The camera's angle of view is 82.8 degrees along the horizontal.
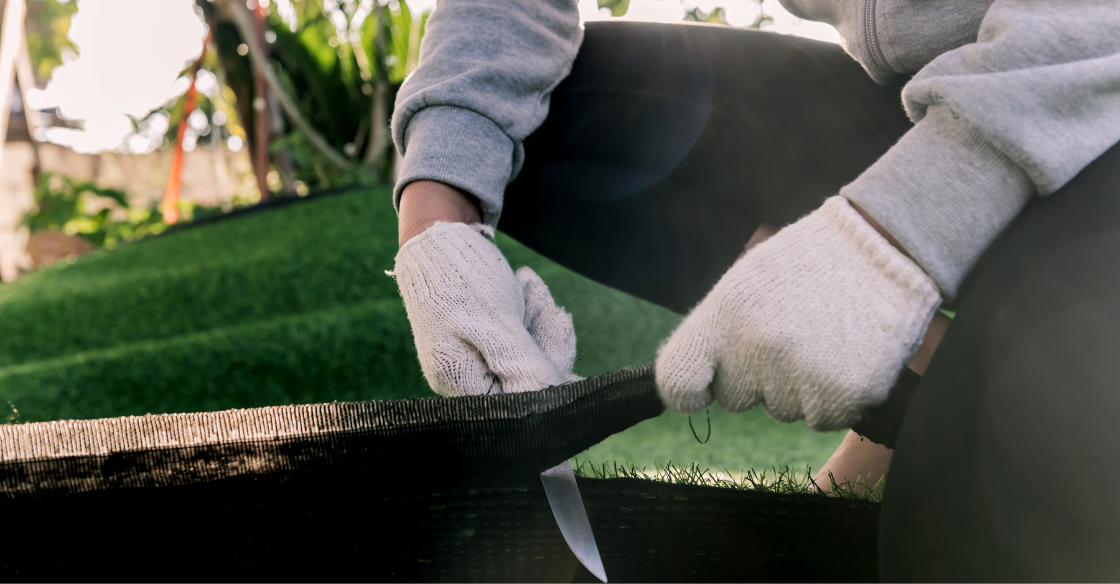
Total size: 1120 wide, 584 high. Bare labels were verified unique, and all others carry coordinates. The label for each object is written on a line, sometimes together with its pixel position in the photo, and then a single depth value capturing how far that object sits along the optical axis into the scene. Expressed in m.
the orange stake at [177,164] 3.32
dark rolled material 0.47
